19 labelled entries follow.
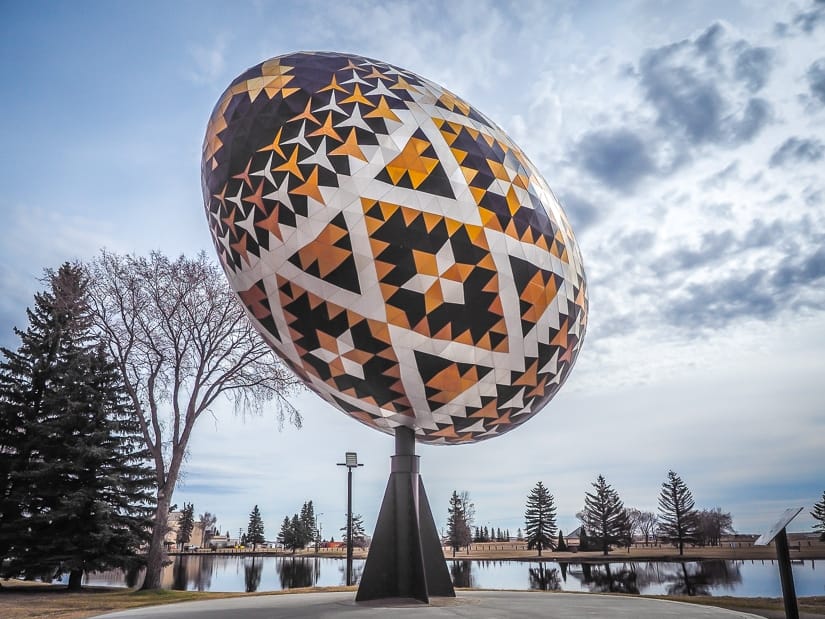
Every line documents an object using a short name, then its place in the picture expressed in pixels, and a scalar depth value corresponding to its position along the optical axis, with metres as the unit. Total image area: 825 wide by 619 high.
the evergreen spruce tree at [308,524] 100.94
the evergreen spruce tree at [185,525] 103.50
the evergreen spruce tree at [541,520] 72.44
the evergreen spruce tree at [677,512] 67.69
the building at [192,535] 113.00
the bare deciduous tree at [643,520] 116.92
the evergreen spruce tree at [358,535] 101.47
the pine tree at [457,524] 84.06
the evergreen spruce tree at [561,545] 73.69
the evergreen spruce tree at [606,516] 68.44
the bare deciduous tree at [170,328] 21.20
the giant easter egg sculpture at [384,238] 9.66
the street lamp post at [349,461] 23.78
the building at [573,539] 80.71
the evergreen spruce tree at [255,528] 107.50
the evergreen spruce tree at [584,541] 73.44
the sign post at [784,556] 5.92
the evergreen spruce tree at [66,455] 19.77
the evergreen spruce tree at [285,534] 101.44
